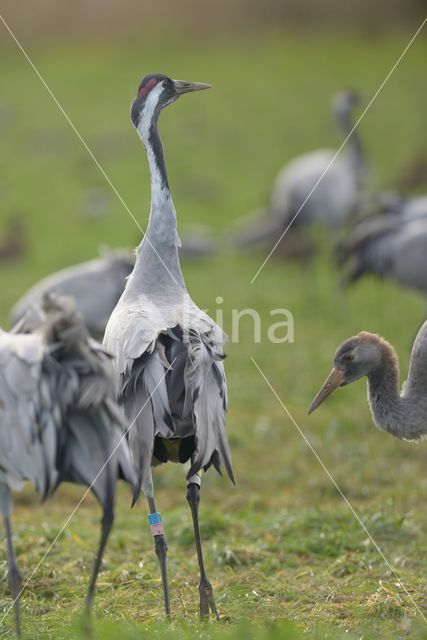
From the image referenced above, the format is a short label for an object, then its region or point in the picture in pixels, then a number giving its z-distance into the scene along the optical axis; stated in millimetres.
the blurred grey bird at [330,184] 27266
